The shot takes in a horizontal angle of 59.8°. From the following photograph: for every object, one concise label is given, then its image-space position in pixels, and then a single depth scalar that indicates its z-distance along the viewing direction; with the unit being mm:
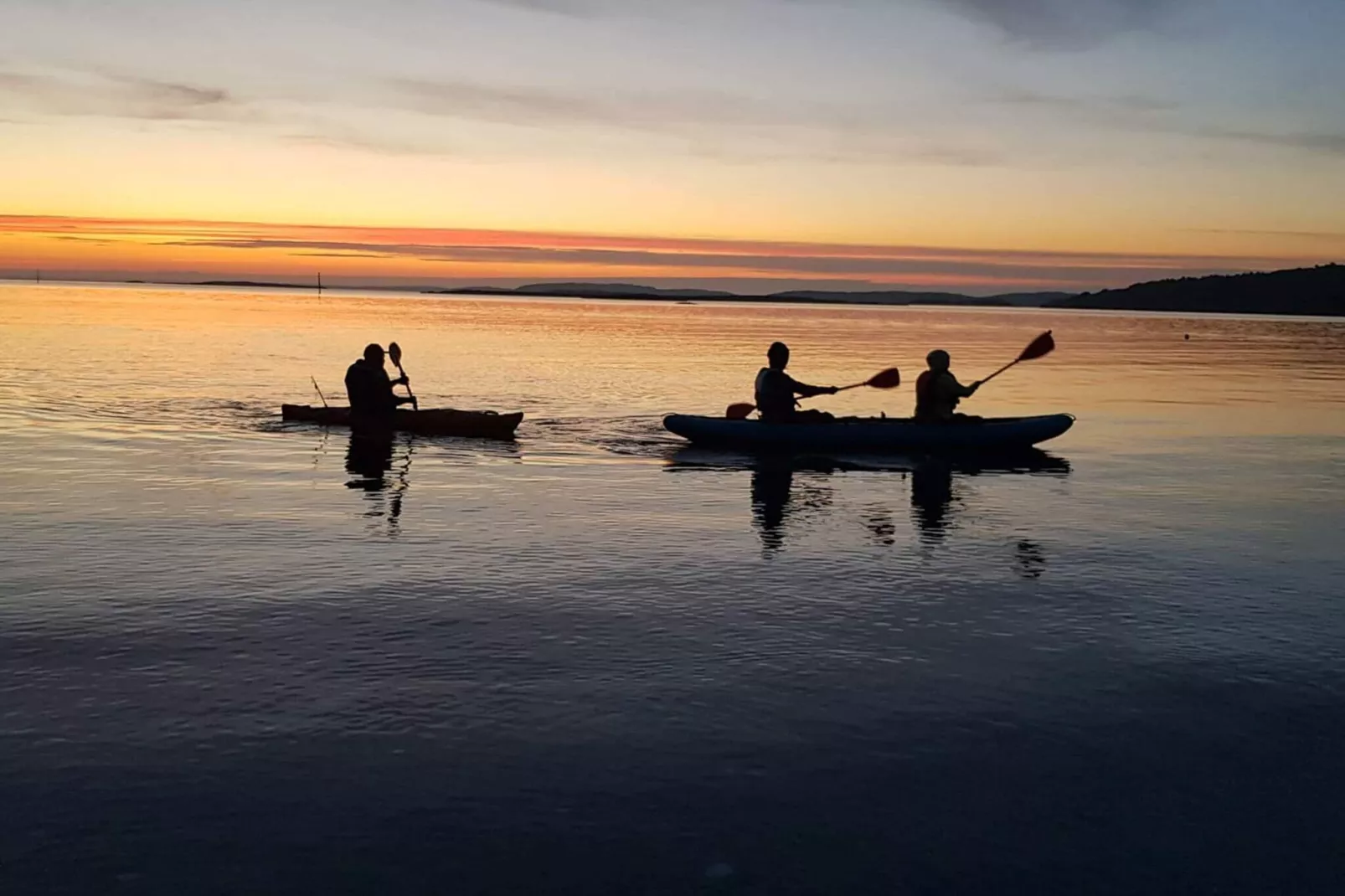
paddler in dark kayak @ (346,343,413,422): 22156
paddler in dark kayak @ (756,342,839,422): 20844
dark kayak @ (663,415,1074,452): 20656
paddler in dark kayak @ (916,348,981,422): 20969
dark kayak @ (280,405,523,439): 21859
